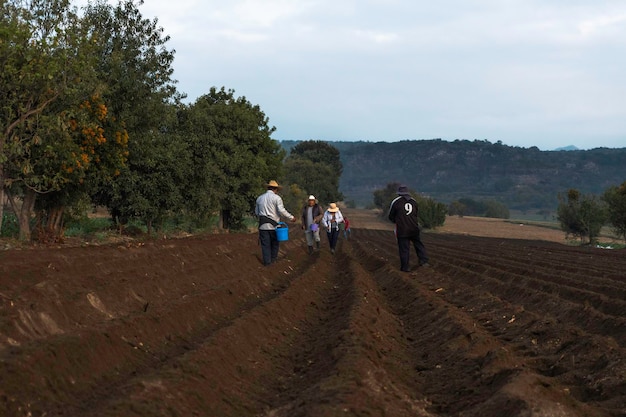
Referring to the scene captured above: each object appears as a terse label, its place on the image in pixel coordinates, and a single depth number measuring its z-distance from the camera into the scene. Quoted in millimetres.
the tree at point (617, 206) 49719
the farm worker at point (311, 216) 21531
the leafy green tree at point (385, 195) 121875
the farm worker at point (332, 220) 22016
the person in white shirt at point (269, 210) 16109
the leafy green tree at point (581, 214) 55000
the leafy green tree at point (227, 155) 35375
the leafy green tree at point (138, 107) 24000
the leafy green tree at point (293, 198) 74688
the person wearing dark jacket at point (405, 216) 17359
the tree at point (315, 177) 109625
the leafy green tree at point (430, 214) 78250
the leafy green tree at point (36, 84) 17641
